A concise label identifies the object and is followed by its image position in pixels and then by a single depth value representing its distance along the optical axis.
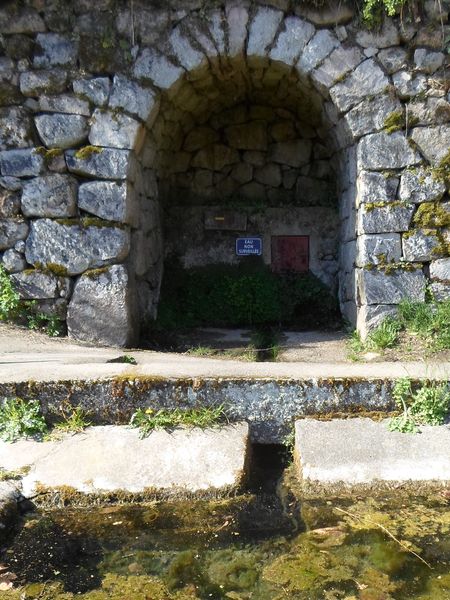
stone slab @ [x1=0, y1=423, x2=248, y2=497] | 2.59
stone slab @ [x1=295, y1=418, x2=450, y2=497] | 2.60
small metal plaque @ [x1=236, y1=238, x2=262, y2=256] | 6.54
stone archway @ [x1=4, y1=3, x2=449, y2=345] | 4.68
